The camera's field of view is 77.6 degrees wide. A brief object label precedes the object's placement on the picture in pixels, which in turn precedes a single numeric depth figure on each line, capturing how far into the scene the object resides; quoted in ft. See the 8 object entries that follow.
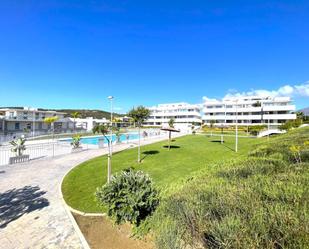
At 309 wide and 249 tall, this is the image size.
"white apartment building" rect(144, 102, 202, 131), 261.65
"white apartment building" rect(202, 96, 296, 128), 201.40
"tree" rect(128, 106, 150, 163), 55.16
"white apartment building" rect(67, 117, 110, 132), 187.17
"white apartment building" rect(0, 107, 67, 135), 127.44
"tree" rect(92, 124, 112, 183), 34.20
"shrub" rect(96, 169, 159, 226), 17.12
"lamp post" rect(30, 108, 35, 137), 136.61
